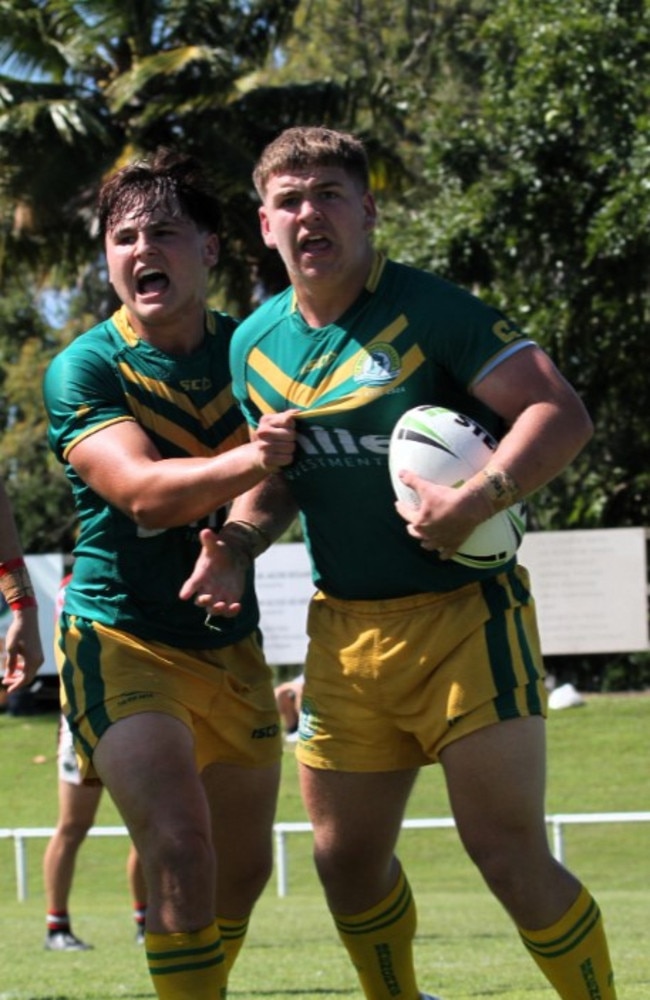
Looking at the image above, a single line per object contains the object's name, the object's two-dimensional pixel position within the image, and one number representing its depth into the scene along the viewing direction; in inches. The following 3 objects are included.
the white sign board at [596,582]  954.1
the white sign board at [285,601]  953.5
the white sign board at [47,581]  1019.9
